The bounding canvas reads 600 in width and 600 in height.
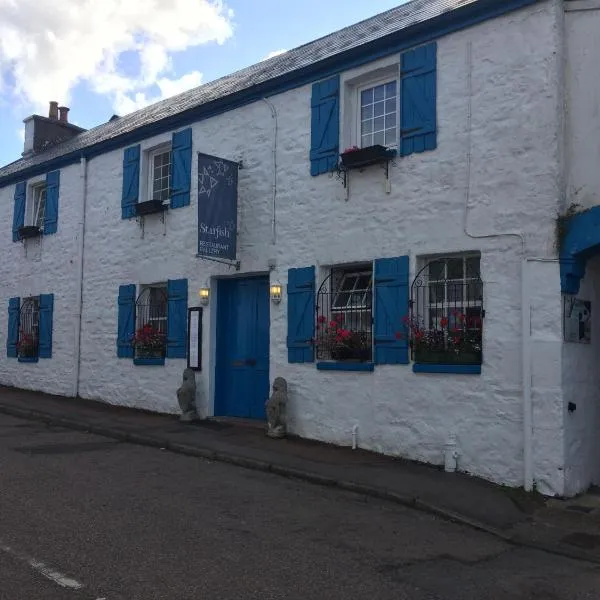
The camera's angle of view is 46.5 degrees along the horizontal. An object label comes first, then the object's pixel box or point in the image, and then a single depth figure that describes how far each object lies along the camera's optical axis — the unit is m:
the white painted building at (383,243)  8.06
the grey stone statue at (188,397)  11.75
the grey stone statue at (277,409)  10.29
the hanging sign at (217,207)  10.91
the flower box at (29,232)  16.20
